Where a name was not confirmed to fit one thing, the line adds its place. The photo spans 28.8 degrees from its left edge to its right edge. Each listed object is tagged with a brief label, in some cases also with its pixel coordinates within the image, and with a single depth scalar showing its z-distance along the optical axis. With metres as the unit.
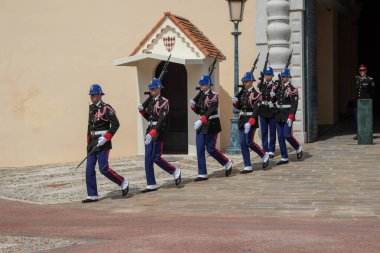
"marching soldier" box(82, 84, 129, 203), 11.34
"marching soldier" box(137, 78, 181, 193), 11.90
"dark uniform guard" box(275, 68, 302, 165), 14.26
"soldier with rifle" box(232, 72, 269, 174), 13.42
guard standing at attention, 18.03
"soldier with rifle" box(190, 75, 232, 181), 12.82
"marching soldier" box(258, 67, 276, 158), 14.62
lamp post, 15.91
